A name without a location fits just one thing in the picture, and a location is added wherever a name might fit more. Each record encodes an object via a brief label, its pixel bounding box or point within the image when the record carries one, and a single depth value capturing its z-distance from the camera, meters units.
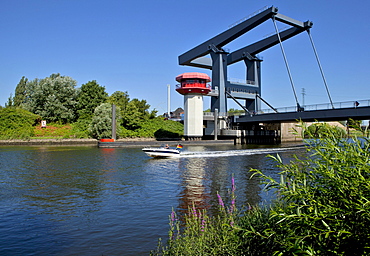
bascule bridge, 50.56
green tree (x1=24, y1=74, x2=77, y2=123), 67.06
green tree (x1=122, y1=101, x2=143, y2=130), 62.47
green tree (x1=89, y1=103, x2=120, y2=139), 55.12
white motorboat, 30.77
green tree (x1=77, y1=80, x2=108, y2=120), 68.50
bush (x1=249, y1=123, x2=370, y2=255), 3.66
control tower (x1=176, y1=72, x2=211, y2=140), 54.41
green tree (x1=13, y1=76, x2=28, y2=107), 79.88
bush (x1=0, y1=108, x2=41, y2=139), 54.68
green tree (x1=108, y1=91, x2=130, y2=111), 68.88
